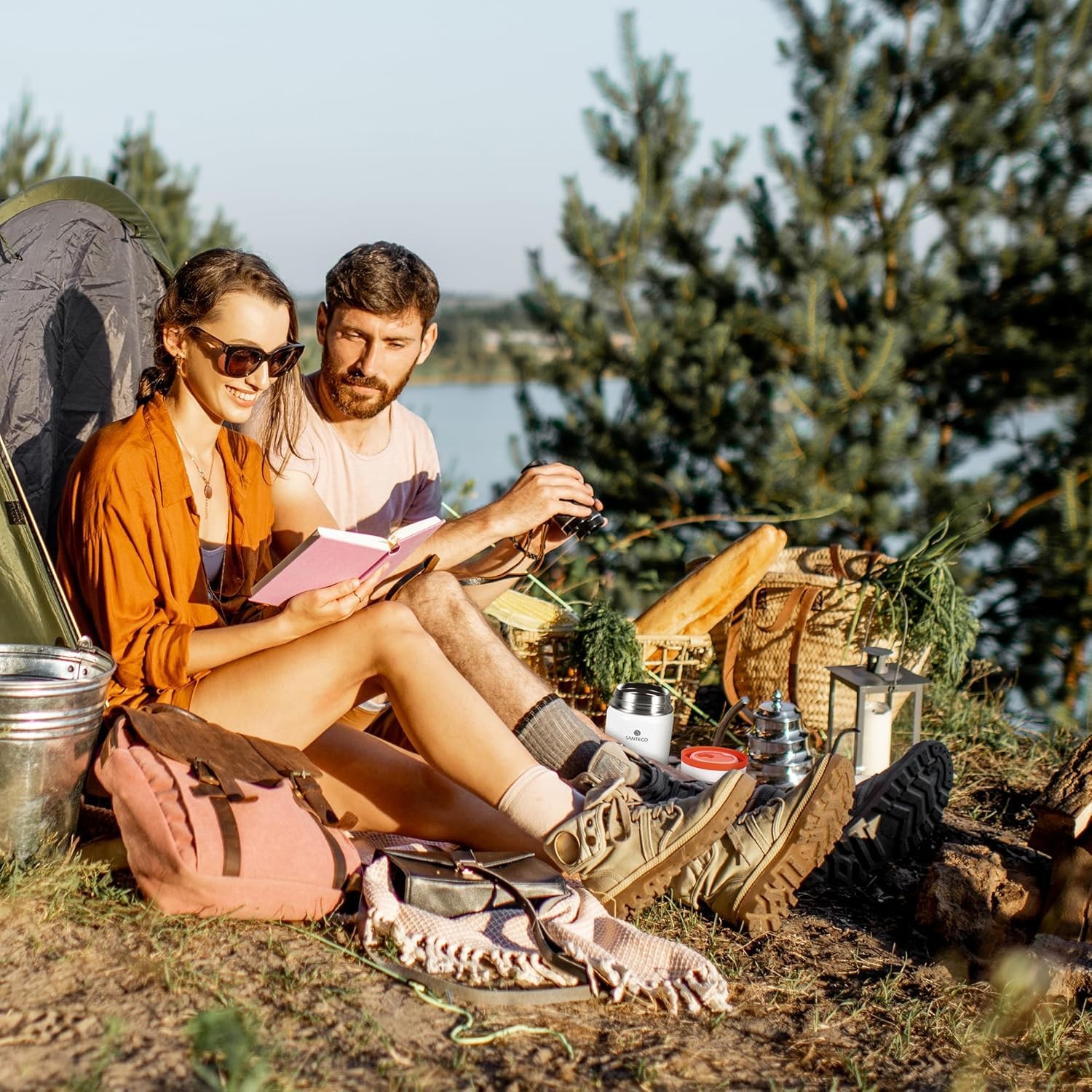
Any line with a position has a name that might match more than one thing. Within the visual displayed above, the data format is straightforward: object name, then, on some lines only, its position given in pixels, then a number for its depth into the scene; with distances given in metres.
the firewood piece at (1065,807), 2.75
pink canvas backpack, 2.38
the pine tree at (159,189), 10.67
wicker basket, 4.03
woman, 2.59
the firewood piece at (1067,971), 2.35
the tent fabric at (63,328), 3.46
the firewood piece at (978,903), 2.66
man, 2.67
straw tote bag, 4.03
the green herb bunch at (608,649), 3.88
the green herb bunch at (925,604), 3.91
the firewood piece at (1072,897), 2.67
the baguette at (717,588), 4.13
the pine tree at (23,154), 11.00
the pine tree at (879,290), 5.20
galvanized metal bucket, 2.42
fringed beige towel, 2.31
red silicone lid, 3.37
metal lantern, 3.44
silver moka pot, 3.26
